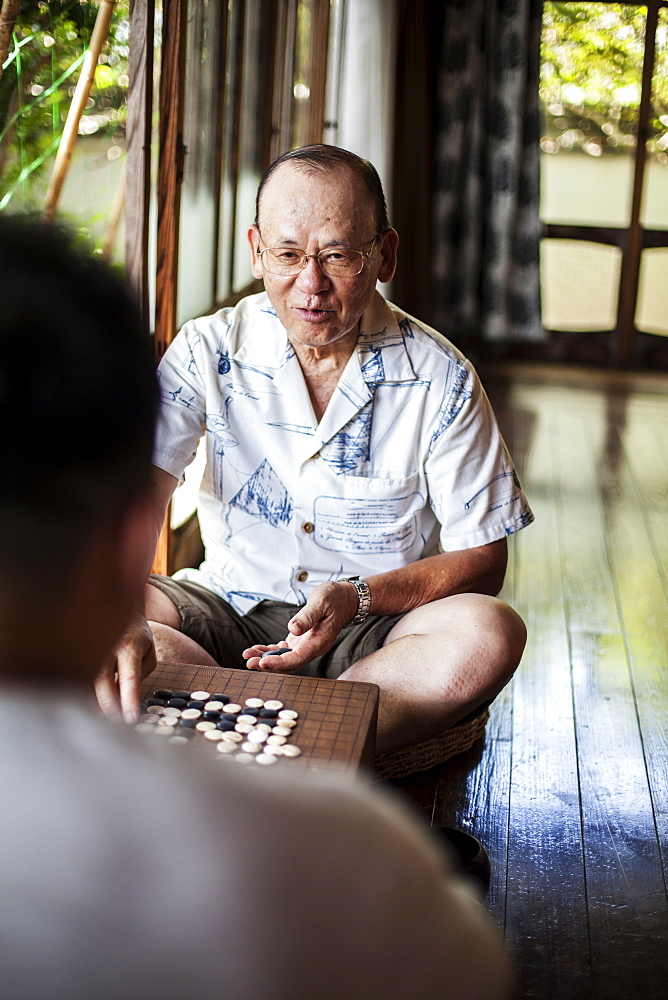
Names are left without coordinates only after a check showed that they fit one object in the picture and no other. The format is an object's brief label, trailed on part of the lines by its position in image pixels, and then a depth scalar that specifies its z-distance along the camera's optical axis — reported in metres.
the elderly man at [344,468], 1.76
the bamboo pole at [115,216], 2.12
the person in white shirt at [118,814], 0.54
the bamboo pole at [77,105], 1.82
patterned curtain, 5.83
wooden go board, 1.23
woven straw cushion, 1.87
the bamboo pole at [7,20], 1.53
